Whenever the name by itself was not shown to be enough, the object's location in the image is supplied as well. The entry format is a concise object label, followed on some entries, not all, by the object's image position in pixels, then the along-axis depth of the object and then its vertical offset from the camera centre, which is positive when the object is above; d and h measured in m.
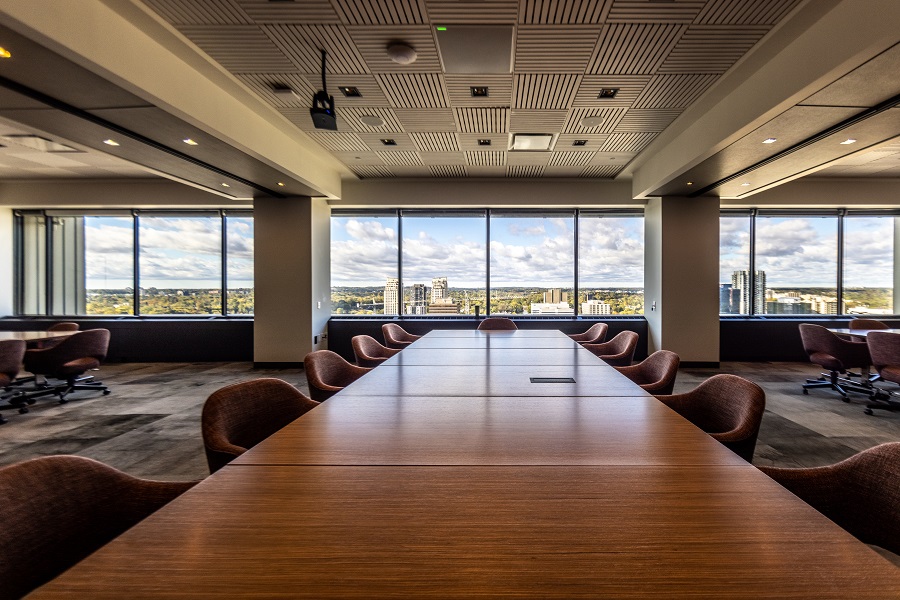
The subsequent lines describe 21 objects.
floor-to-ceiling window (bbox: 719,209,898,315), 8.05 +0.76
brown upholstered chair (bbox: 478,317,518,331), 5.87 -0.38
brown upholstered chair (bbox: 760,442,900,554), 1.20 -0.61
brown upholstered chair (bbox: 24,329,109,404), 5.05 -0.79
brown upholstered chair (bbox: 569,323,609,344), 5.28 -0.50
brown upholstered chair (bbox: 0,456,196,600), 1.00 -0.60
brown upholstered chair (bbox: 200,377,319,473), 1.69 -0.56
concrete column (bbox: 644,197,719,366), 7.23 +0.38
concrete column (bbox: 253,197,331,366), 7.40 +0.32
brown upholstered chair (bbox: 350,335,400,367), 3.96 -0.56
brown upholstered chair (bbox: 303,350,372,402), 2.72 -0.56
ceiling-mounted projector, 3.78 +1.71
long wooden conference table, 0.75 -0.52
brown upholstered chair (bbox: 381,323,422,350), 5.28 -0.52
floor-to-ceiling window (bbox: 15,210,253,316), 8.38 +0.67
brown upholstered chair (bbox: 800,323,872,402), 5.16 -0.73
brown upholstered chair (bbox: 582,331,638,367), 4.09 -0.56
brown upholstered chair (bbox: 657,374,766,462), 1.84 -0.57
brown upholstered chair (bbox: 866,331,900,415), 4.45 -0.64
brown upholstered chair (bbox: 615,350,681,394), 2.75 -0.55
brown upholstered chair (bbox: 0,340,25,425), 4.34 -0.67
